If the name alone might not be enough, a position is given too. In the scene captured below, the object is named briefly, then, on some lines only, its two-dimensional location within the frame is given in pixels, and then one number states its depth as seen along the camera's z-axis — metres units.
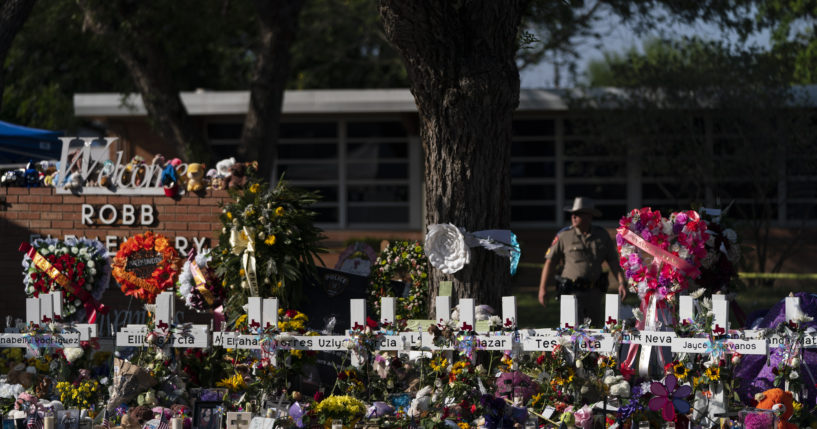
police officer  17.14
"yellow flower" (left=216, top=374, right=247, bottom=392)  12.07
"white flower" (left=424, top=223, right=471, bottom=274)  13.34
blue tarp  26.14
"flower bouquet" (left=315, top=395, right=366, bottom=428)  11.23
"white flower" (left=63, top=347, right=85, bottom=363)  12.61
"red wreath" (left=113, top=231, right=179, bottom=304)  15.57
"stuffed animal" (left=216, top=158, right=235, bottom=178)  16.66
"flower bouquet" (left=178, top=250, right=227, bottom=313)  14.43
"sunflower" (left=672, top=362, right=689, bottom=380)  11.49
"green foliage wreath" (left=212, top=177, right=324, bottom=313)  13.45
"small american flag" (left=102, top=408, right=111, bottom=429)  11.79
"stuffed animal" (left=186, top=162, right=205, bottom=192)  17.14
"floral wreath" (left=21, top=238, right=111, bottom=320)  15.06
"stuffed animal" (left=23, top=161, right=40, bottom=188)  18.69
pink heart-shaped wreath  13.74
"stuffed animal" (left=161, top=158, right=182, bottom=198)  17.44
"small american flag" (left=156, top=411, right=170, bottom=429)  11.59
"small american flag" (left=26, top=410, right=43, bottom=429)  11.88
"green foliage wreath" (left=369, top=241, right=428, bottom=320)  15.48
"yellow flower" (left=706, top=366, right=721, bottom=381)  11.27
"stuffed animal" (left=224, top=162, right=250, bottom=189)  16.05
